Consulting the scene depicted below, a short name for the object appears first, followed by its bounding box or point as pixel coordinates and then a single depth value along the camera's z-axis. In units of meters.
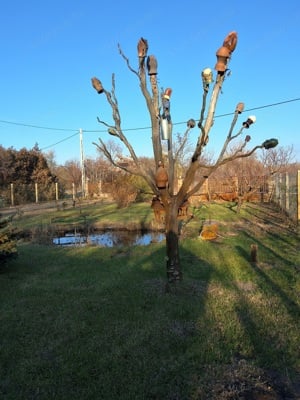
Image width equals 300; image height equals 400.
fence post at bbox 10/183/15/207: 29.34
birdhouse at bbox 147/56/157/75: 5.33
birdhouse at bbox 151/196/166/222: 5.74
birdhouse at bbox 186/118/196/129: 5.61
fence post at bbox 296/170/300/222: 13.16
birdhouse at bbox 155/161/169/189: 5.16
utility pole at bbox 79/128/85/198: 39.19
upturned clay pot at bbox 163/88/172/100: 5.65
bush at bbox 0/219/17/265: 7.13
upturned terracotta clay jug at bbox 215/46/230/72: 4.84
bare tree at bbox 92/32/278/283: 5.33
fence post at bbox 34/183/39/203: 31.93
